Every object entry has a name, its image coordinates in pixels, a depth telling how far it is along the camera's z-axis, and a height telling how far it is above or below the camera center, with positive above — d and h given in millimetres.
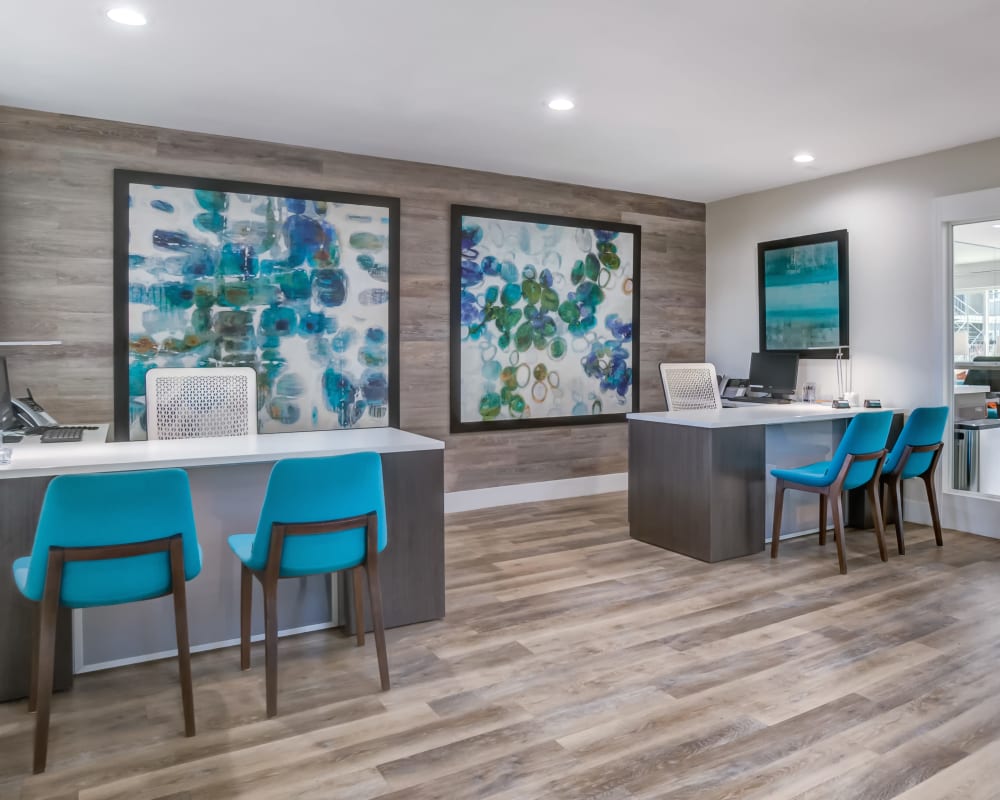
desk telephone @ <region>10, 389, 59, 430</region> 3346 -135
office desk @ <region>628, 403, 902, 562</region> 4020 -493
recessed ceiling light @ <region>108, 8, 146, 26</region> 2771 +1465
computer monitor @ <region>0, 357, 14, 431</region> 3057 -78
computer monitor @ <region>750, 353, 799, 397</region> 5621 +137
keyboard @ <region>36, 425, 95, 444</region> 3158 -212
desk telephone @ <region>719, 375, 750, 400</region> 5941 +8
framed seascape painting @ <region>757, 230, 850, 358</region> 5410 +751
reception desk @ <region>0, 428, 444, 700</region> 2416 -596
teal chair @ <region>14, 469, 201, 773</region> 2020 -475
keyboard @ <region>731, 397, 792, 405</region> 5596 -87
